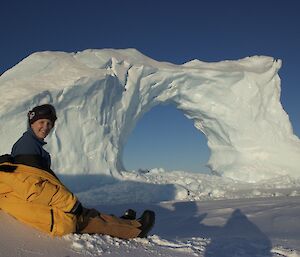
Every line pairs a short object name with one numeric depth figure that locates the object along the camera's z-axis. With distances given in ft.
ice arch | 33.22
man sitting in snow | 8.51
